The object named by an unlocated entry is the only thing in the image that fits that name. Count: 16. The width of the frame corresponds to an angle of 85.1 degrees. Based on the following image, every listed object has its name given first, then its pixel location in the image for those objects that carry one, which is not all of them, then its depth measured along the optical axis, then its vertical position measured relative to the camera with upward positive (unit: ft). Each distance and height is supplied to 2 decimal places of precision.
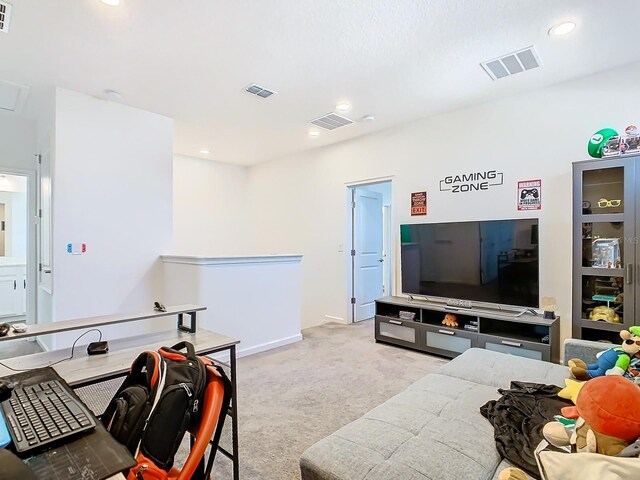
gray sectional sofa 4.10 -2.63
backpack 3.79 -1.93
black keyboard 2.92 -1.64
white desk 4.76 -1.77
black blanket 4.33 -2.53
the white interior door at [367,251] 17.53 -0.46
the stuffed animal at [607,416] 3.14 -1.61
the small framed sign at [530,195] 11.42 +1.62
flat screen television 10.96 -0.61
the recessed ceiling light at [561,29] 8.04 +5.06
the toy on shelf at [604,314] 9.25 -1.91
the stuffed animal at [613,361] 5.64 -1.97
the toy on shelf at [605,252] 9.33 -0.23
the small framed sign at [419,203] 14.10 +1.62
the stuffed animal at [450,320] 12.02 -2.69
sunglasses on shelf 9.34 +1.12
